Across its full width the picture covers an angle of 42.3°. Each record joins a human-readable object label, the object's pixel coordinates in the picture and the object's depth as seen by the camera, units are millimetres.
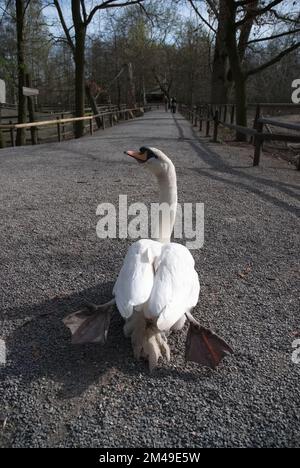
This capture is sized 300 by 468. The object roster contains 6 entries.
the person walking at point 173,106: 43912
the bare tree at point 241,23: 12320
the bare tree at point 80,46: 17312
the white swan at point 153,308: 2006
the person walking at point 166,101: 55325
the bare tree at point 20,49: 15836
